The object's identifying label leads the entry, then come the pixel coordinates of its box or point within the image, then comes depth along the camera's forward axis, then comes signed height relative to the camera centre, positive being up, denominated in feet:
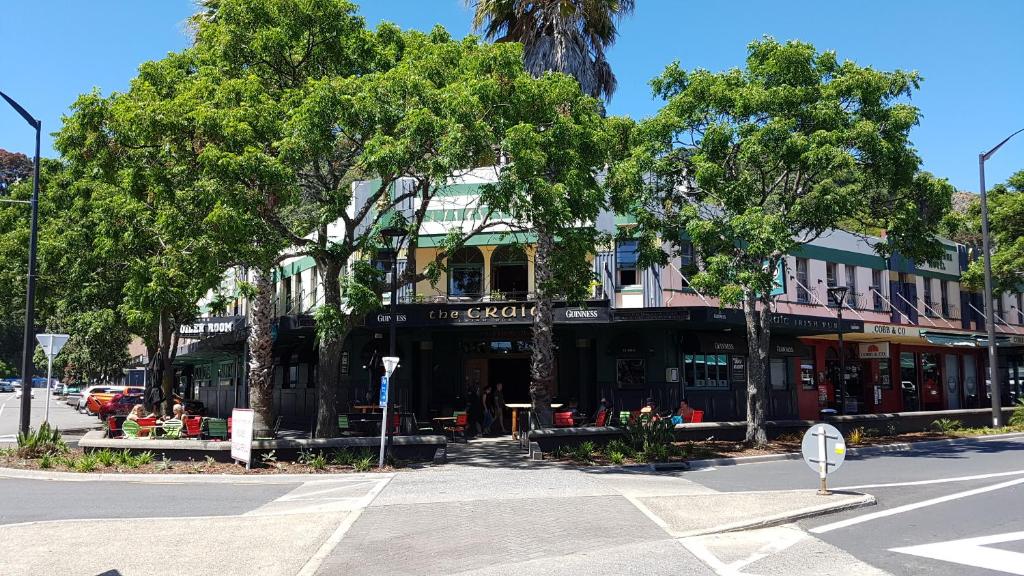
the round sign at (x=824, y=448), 37.63 -3.87
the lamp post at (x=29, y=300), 58.59 +4.63
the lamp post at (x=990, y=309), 84.12 +6.03
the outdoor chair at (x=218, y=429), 61.30 -4.78
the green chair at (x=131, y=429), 60.80 -4.73
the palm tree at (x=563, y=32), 76.59 +31.76
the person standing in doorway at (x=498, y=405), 81.92 -4.12
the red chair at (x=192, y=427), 62.59 -4.73
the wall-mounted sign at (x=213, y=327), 89.15 +4.34
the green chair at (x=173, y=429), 59.72 -4.69
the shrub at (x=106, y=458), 53.93 -6.12
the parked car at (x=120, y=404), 117.37 -5.81
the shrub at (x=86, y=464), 52.26 -6.34
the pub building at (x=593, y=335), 77.61 +3.11
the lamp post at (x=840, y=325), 78.73 +3.80
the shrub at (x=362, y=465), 54.08 -6.56
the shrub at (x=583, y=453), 59.41 -6.42
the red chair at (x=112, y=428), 64.08 -4.97
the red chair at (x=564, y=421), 69.00 -4.74
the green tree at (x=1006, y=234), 102.78 +16.94
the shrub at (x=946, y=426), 82.23 -6.16
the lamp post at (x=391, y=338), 53.57 +1.77
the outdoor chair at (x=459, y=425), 74.95 -5.54
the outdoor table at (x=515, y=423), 77.77 -5.56
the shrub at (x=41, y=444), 57.06 -5.58
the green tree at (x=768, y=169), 61.21 +15.32
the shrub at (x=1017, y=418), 88.26 -5.77
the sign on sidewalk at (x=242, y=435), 53.72 -4.63
